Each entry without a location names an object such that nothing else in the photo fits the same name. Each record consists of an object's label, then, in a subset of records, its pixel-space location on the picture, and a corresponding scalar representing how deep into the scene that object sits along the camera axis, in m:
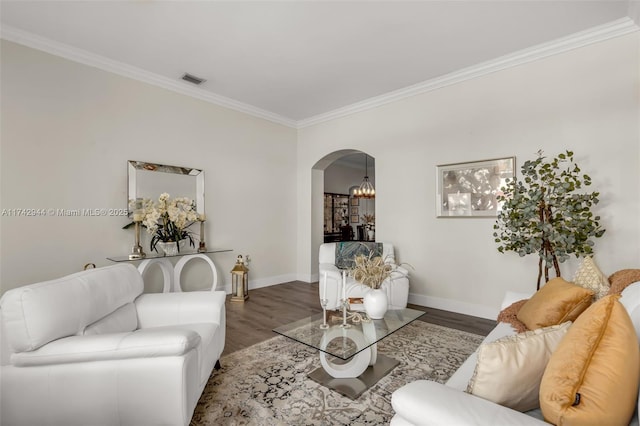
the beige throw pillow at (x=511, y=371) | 1.07
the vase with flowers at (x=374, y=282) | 2.28
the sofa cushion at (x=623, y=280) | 1.67
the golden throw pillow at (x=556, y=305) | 1.75
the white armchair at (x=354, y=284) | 3.50
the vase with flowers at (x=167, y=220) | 3.55
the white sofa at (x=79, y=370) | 1.38
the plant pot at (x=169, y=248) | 3.69
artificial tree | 2.73
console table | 3.80
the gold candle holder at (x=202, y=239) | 4.14
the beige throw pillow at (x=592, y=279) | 1.81
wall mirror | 3.79
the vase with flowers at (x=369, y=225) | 9.26
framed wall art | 3.53
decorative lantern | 4.34
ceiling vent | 3.91
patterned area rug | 1.82
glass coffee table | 1.99
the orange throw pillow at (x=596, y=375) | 0.87
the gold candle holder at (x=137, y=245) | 3.48
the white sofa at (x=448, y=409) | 0.92
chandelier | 8.02
